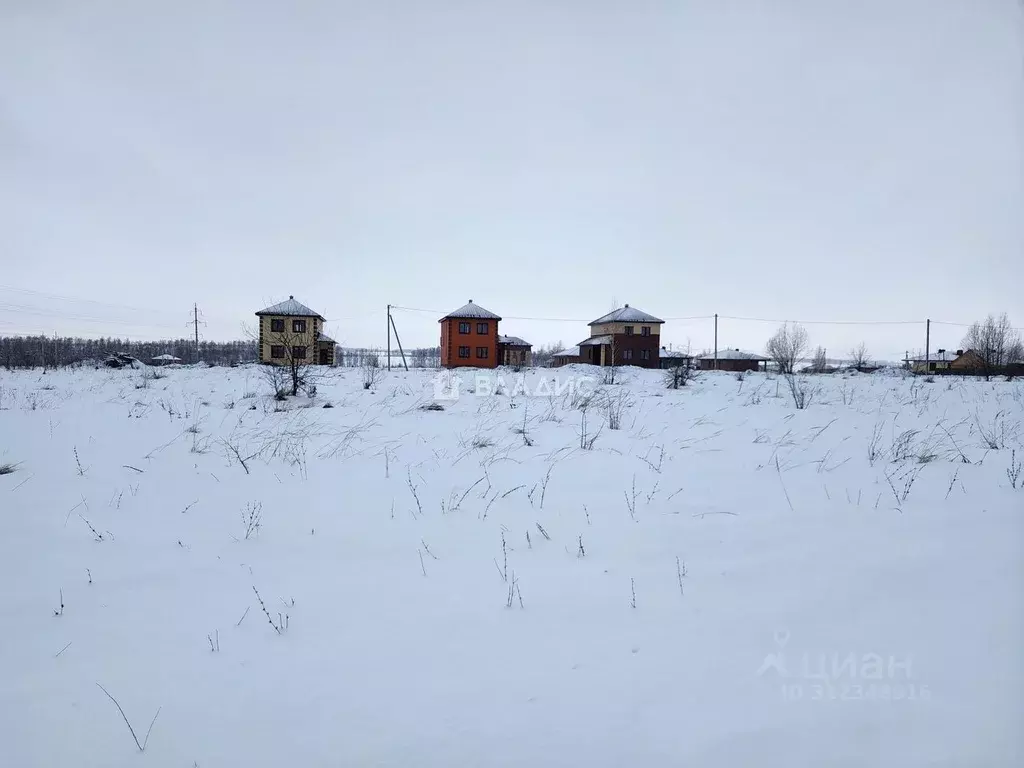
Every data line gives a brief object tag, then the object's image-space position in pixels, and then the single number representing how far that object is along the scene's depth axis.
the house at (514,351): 44.88
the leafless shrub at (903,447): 5.07
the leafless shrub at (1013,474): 4.08
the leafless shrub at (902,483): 3.82
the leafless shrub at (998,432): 5.70
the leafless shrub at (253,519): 3.27
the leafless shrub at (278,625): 2.18
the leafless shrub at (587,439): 5.72
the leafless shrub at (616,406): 7.16
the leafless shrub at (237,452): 4.84
